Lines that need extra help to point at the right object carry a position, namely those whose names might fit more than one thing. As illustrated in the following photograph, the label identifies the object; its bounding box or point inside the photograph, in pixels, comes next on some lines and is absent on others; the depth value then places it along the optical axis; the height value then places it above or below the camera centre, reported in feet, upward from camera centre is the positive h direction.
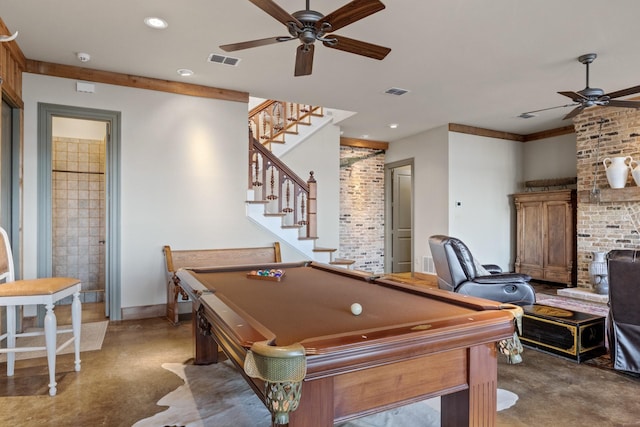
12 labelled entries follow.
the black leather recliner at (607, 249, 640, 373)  9.11 -2.37
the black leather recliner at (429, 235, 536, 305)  13.09 -2.35
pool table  4.09 -1.55
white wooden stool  8.15 -1.88
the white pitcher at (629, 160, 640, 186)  17.29 +1.81
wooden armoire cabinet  21.47 -1.38
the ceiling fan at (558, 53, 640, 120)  12.92 +4.13
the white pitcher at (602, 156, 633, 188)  18.08 +1.94
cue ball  5.55 -1.43
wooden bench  14.03 -1.89
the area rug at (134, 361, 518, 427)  7.00 -3.90
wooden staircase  16.97 +0.44
